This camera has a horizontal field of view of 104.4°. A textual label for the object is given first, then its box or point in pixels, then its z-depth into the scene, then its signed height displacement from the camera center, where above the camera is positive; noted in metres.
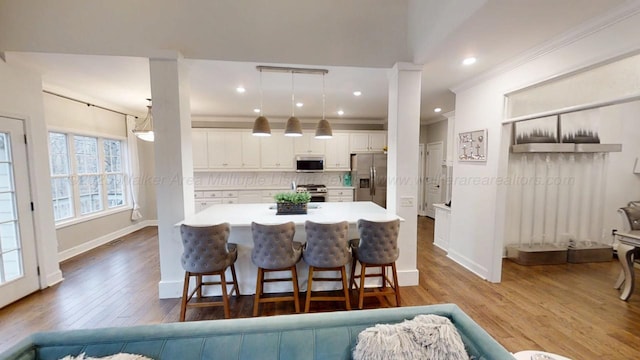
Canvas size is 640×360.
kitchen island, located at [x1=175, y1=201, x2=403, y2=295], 2.69 -0.59
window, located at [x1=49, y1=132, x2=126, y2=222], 3.95 -0.09
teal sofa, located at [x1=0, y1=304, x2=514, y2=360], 1.05 -0.75
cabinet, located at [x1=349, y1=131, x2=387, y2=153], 6.07 +0.63
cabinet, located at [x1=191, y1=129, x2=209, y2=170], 5.72 +0.44
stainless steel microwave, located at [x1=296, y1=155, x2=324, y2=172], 5.89 +0.07
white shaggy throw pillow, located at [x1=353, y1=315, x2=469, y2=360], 1.02 -0.74
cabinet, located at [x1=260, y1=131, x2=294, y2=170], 5.89 +0.39
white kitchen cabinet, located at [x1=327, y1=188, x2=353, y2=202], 5.95 -0.68
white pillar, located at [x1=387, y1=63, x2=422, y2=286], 2.92 +0.12
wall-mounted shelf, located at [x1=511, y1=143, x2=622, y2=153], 3.48 +0.24
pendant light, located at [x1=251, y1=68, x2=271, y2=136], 3.25 +0.54
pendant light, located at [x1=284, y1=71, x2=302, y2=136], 3.31 +0.54
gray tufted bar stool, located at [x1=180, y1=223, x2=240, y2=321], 2.24 -0.79
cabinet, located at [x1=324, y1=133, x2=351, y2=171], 6.01 +0.34
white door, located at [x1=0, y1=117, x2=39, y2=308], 2.66 -0.55
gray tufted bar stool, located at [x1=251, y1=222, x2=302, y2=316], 2.29 -0.77
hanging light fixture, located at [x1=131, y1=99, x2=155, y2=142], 3.81 +0.54
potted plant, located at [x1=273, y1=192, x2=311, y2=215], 3.00 -0.44
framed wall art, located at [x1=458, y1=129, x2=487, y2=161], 3.25 +0.28
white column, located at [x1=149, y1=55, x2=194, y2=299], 2.63 +0.12
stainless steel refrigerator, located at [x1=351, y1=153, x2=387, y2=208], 5.83 -0.25
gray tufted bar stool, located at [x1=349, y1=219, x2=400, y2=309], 2.40 -0.79
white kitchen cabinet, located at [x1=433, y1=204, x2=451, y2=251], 4.21 -1.07
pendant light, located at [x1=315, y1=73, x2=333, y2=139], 3.47 +0.52
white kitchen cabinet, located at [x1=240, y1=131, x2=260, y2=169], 5.82 +0.39
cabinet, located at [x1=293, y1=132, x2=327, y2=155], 5.93 +0.55
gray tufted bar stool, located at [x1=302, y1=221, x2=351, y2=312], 2.33 -0.79
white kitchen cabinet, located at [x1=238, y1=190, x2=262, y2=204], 5.76 -0.66
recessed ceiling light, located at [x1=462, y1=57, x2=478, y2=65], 2.74 +1.17
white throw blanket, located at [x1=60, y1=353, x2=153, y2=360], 0.97 -0.74
